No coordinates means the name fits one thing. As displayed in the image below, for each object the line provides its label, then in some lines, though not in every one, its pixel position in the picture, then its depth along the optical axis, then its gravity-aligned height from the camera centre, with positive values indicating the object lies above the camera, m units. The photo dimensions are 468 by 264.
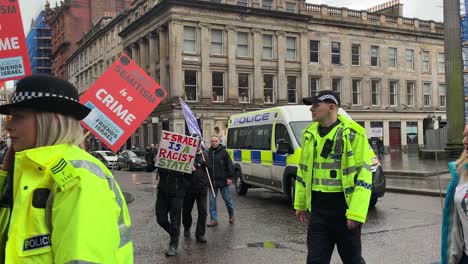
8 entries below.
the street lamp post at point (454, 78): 23.39 +2.85
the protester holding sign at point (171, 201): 7.29 -0.94
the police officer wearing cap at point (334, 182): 4.05 -0.38
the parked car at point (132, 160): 30.50 -1.21
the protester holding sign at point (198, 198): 8.09 -0.98
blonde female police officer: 1.68 -0.18
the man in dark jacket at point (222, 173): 9.86 -0.69
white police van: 11.55 -0.28
